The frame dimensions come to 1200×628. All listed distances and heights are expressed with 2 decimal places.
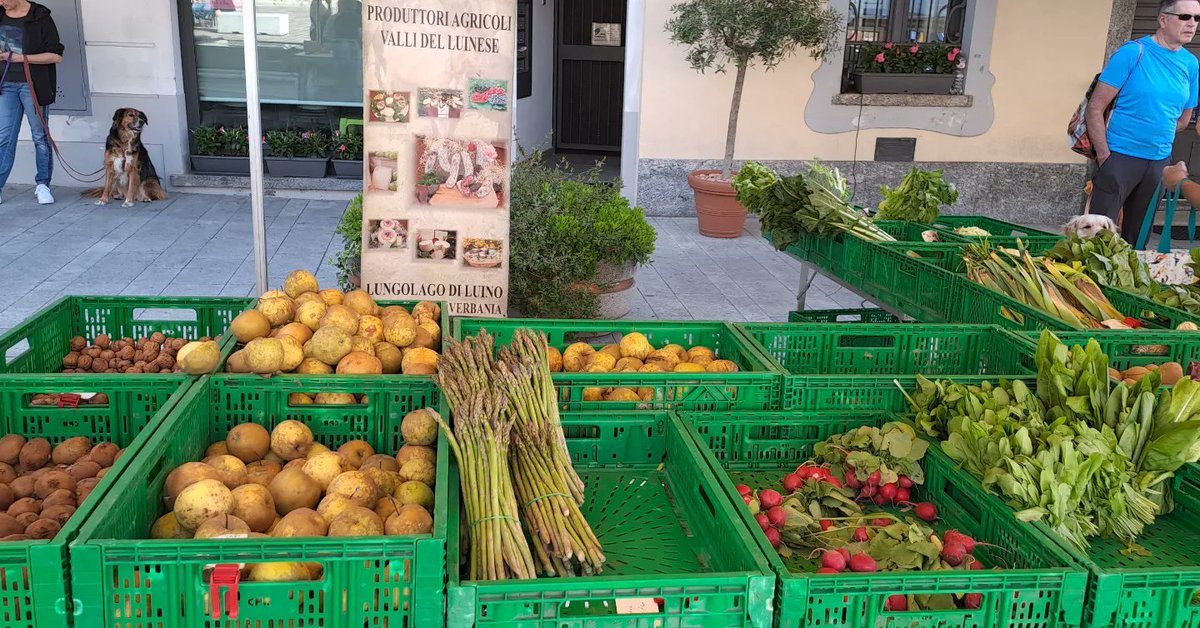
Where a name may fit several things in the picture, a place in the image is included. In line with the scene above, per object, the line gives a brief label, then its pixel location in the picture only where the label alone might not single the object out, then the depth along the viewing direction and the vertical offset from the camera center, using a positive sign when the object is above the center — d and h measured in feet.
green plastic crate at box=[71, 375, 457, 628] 6.05 -3.20
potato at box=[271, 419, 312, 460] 8.93 -3.33
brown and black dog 33.22 -3.20
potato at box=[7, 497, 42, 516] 7.63 -3.47
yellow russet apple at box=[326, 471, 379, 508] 7.80 -3.30
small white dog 18.40 -2.22
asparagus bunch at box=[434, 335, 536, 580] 7.03 -3.03
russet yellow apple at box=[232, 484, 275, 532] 7.46 -3.34
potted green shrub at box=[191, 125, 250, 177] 38.52 -2.93
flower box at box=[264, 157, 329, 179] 38.78 -3.41
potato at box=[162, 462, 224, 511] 7.75 -3.23
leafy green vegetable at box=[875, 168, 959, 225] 19.89 -1.93
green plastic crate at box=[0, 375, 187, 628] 9.16 -3.24
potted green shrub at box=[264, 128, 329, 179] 38.81 -2.96
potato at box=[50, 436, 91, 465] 8.85 -3.47
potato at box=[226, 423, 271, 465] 8.86 -3.34
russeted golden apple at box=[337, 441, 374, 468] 8.86 -3.45
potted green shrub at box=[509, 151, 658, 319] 18.98 -3.06
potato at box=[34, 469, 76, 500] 8.09 -3.46
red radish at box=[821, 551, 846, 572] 7.68 -3.67
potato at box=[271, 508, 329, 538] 7.04 -3.28
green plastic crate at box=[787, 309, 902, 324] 17.98 -4.08
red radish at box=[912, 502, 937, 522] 9.10 -3.85
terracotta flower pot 33.32 -3.91
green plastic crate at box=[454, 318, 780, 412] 10.00 -3.08
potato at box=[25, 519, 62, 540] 7.12 -3.40
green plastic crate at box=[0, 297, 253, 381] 11.55 -3.11
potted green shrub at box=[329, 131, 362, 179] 39.27 -2.91
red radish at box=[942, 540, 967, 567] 7.97 -3.72
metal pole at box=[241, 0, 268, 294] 13.50 -0.86
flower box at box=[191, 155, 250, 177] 38.55 -3.42
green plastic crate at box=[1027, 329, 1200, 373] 12.14 -3.02
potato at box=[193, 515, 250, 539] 6.82 -3.21
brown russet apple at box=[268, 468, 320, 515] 7.96 -3.40
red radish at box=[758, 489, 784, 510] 8.81 -3.67
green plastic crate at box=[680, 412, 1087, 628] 6.61 -3.46
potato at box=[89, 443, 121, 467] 8.68 -3.44
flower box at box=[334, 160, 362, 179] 39.27 -3.45
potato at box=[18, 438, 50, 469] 8.78 -3.48
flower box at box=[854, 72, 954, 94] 36.60 +0.79
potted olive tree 31.19 +1.98
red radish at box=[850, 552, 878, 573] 7.55 -3.63
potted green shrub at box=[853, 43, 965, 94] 36.65 +1.31
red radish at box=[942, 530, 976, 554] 8.10 -3.66
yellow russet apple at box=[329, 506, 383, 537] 7.12 -3.28
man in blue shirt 21.77 +0.11
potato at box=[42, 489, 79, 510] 7.72 -3.43
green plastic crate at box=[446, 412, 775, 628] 6.34 -3.51
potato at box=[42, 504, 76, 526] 7.46 -3.43
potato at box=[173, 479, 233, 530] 7.20 -3.19
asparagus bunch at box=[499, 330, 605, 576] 7.36 -3.23
